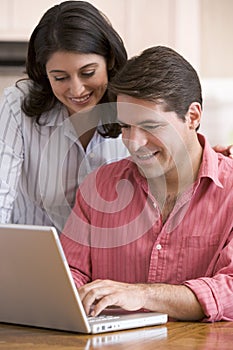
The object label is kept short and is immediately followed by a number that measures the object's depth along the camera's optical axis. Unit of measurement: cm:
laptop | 251
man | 287
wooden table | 247
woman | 307
